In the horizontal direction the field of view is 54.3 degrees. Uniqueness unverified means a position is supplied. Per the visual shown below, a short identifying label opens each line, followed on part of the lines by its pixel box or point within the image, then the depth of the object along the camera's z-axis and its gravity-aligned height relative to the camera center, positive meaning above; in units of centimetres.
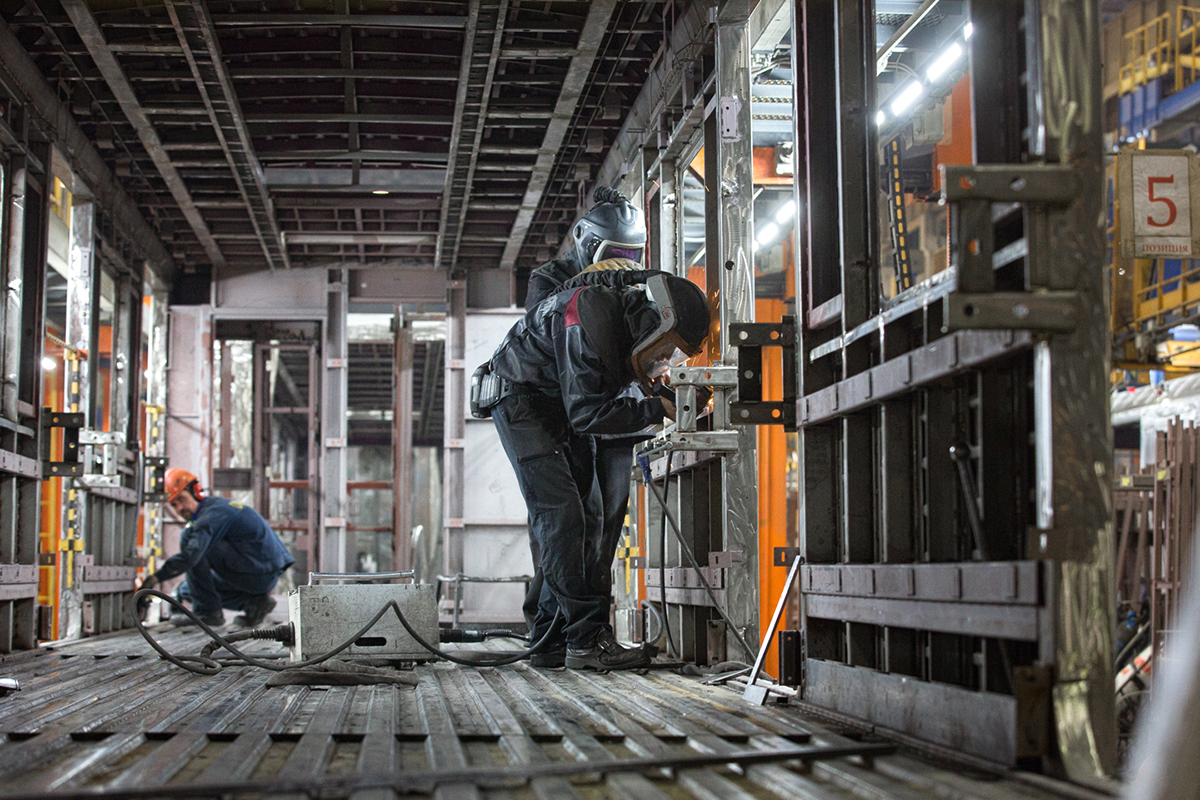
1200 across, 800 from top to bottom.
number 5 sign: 862 +219
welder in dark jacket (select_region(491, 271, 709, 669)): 538 +46
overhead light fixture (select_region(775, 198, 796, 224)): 1069 +262
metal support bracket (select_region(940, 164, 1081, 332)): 269 +62
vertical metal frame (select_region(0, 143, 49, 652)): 713 +65
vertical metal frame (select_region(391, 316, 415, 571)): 1346 +42
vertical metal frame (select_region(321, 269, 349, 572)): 1308 +52
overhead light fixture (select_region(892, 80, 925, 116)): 741 +258
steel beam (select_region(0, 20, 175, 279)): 770 +280
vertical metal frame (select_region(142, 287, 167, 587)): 1210 +95
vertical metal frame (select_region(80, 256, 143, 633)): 976 +9
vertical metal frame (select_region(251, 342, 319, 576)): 1320 +56
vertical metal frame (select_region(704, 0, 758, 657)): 617 +171
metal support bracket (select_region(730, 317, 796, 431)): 450 +48
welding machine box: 581 -60
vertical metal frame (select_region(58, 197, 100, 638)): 909 +103
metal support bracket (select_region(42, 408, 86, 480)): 768 +38
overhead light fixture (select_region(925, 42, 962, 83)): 690 +259
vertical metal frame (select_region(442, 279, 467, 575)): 1309 +63
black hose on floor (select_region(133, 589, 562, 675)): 533 -74
